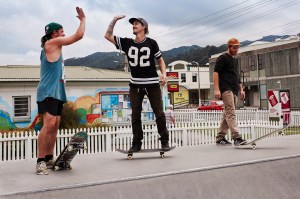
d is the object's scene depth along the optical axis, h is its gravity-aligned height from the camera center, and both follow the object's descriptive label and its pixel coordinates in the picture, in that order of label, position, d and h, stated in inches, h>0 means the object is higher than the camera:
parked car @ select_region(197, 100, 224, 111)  1279.5 -0.9
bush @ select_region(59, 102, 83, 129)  545.0 -18.8
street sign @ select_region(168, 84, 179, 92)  944.9 +58.0
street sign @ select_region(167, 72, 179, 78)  965.2 +101.3
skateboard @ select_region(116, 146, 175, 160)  177.3 -25.0
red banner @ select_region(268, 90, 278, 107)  546.9 +14.3
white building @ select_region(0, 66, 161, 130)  664.2 +26.9
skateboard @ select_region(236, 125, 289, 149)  198.0 -23.2
